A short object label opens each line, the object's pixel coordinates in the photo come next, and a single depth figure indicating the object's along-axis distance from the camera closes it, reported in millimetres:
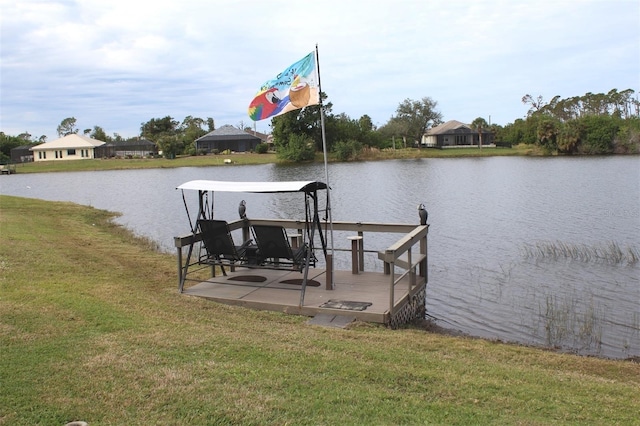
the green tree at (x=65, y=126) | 144125
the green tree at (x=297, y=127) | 77062
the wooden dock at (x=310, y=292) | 8656
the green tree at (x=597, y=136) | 77938
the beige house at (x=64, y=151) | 94688
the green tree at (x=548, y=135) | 79062
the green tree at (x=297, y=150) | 73812
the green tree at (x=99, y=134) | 117931
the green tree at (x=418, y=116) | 110188
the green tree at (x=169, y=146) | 84562
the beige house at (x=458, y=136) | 105562
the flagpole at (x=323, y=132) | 9477
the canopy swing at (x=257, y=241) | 9000
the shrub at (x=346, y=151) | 80844
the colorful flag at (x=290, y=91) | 9609
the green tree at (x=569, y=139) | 78062
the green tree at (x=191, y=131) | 92319
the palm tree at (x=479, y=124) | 105688
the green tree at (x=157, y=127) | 113188
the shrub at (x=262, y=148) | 87419
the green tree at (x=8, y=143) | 96456
